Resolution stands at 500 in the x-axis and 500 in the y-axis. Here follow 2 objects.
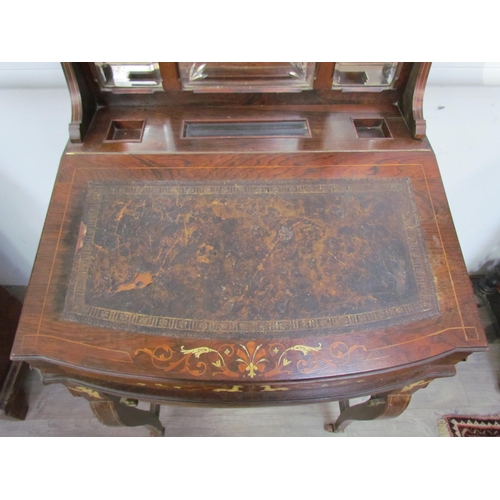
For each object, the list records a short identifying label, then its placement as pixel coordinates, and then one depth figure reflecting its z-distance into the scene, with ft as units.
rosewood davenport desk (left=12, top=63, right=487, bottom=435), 2.22
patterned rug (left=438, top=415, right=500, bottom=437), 4.53
